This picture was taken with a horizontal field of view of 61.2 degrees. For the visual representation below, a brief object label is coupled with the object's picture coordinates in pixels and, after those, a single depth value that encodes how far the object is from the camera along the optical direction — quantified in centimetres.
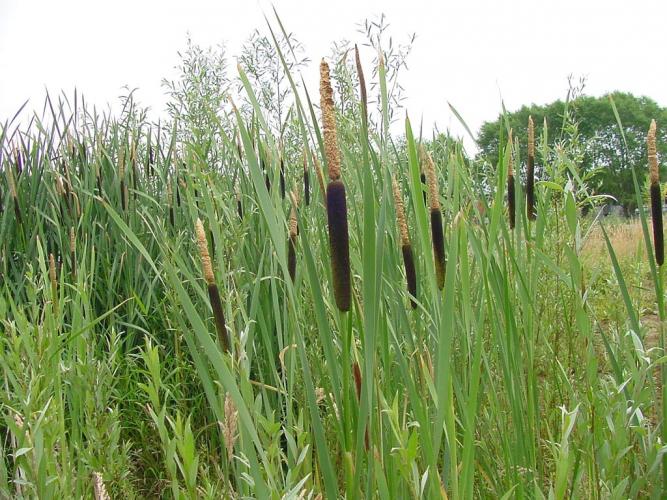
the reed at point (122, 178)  243
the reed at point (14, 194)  237
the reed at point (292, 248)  109
